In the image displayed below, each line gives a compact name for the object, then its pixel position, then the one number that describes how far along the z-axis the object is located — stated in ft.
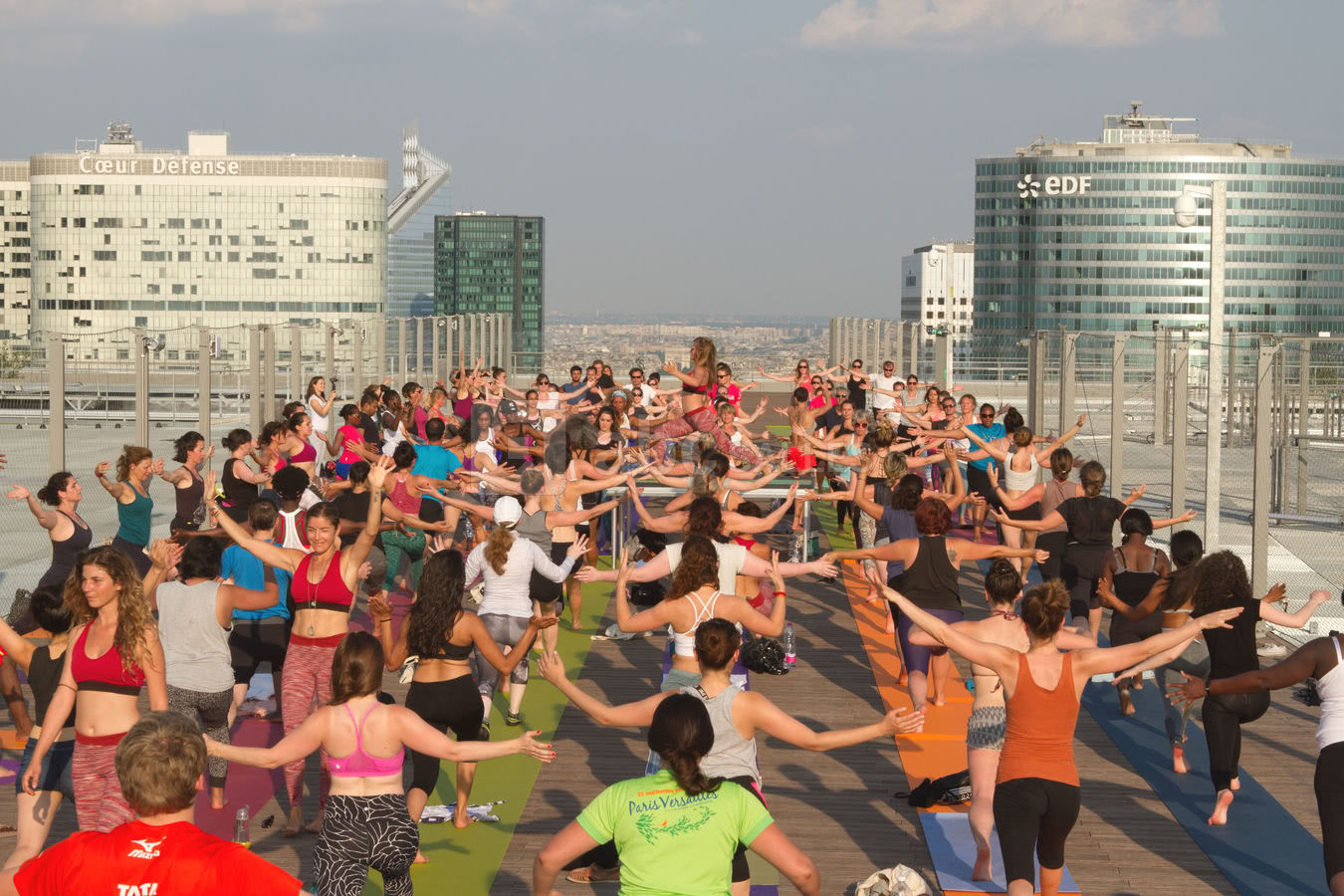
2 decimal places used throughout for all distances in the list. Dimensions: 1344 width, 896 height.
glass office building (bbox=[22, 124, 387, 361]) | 520.01
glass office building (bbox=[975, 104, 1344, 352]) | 586.45
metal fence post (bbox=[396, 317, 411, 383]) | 82.71
